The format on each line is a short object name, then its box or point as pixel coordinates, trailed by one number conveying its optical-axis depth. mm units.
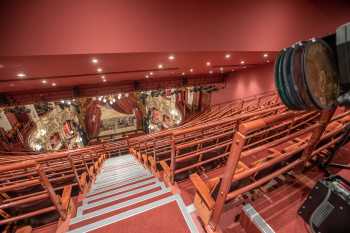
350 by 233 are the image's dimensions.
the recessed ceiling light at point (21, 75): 3645
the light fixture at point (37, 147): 10049
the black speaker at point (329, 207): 848
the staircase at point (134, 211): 1293
